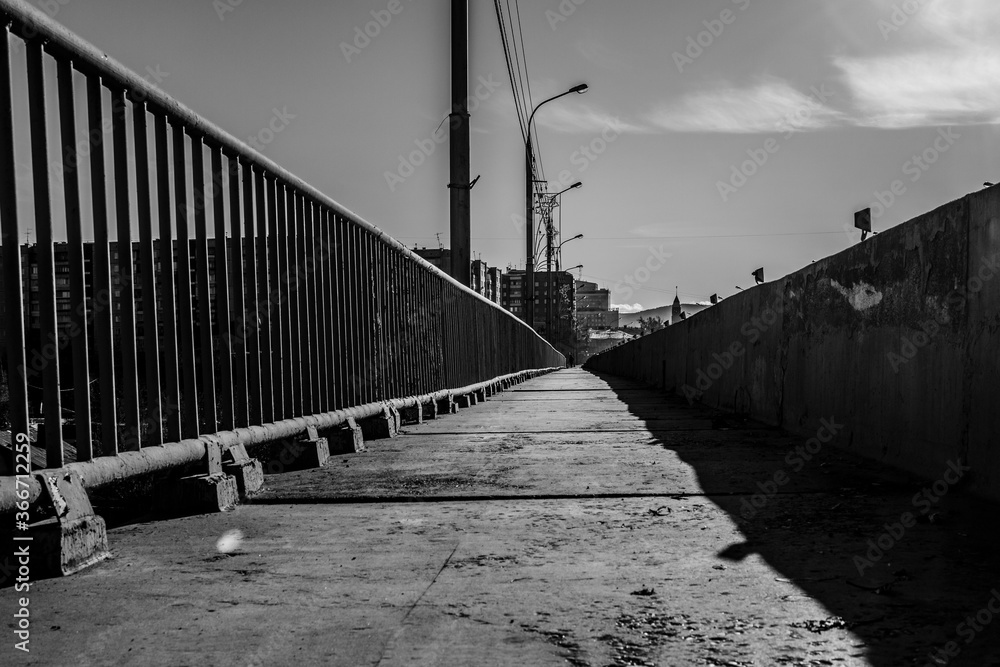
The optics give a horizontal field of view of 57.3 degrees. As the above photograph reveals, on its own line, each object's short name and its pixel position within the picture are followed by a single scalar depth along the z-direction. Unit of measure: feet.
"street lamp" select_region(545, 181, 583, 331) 180.04
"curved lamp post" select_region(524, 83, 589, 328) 126.21
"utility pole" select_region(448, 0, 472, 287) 46.06
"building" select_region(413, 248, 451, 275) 418.02
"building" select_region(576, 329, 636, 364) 540.35
